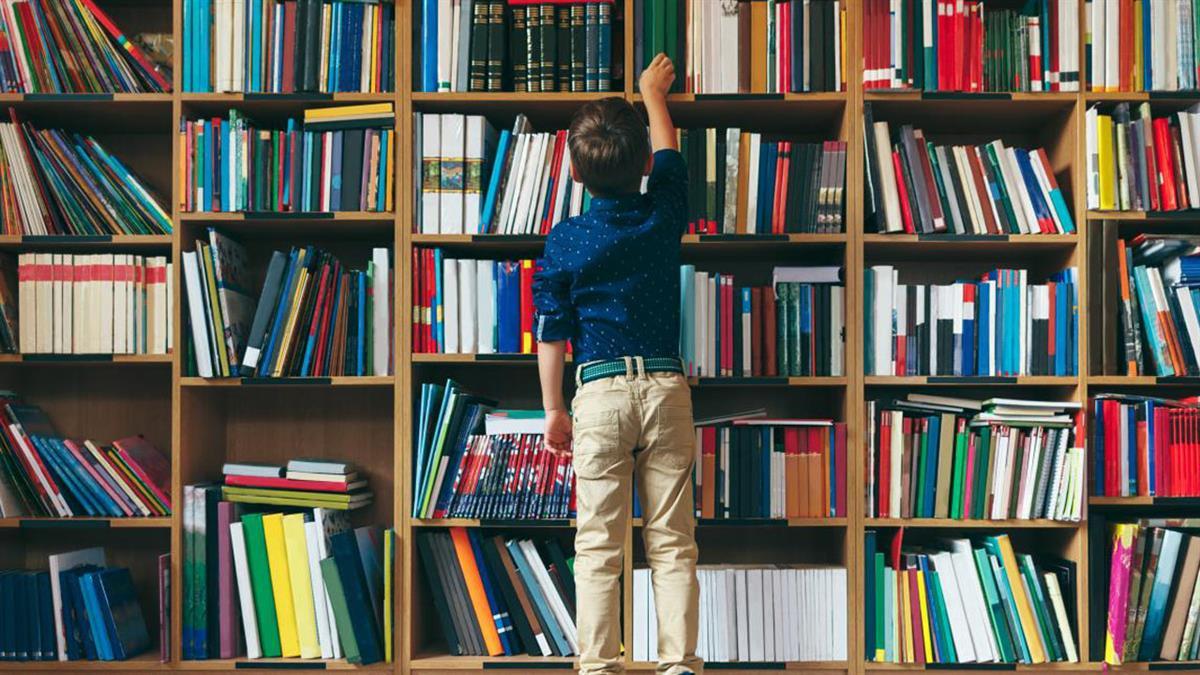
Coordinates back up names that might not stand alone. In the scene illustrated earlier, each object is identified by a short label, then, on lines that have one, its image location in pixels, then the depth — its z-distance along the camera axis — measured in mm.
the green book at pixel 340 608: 2736
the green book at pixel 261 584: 2832
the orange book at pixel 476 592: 2816
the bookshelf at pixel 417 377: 2805
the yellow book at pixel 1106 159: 2828
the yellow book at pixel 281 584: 2830
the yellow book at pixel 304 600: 2818
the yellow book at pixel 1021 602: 2760
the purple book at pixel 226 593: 2820
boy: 2285
